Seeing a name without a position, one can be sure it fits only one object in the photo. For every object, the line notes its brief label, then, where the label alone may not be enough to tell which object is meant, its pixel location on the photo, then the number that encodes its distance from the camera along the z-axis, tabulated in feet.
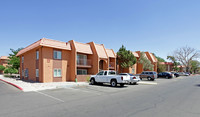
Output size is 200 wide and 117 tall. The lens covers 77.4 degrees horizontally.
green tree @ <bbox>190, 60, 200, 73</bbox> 225.76
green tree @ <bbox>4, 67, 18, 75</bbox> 103.86
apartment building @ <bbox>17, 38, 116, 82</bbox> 60.39
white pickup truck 45.70
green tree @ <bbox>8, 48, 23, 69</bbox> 103.35
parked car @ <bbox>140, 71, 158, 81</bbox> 79.66
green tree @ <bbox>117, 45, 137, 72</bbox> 94.07
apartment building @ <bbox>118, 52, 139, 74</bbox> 103.92
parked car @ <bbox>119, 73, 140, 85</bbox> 56.08
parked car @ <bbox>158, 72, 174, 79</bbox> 101.54
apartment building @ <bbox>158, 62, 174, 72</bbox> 206.02
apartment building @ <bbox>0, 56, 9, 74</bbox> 191.41
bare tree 201.53
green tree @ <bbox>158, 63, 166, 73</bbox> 138.56
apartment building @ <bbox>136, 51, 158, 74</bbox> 118.49
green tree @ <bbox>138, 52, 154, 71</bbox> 111.86
